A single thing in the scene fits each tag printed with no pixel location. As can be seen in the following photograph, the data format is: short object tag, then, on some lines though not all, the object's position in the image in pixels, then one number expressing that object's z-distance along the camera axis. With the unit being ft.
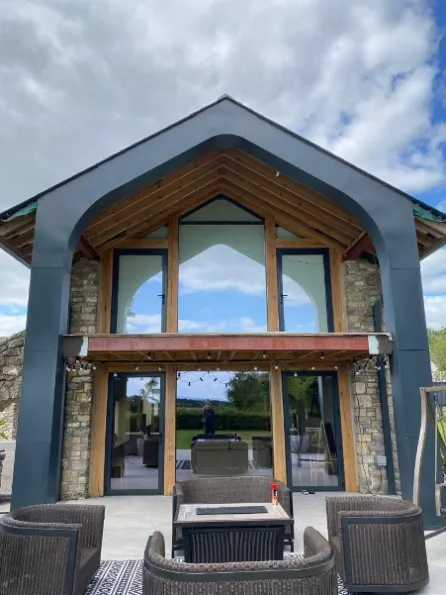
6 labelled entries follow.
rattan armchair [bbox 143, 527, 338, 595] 8.54
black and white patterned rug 12.63
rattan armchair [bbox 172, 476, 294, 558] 18.65
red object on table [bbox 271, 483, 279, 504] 16.27
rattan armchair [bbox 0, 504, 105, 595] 11.09
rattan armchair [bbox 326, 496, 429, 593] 12.06
